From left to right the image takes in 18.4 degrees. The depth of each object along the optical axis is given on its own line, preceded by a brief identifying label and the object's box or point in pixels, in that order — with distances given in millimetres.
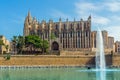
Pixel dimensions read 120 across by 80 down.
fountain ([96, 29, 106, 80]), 55547
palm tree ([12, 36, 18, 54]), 101000
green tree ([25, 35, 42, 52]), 97750
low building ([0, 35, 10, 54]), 105781
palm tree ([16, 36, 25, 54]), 99000
